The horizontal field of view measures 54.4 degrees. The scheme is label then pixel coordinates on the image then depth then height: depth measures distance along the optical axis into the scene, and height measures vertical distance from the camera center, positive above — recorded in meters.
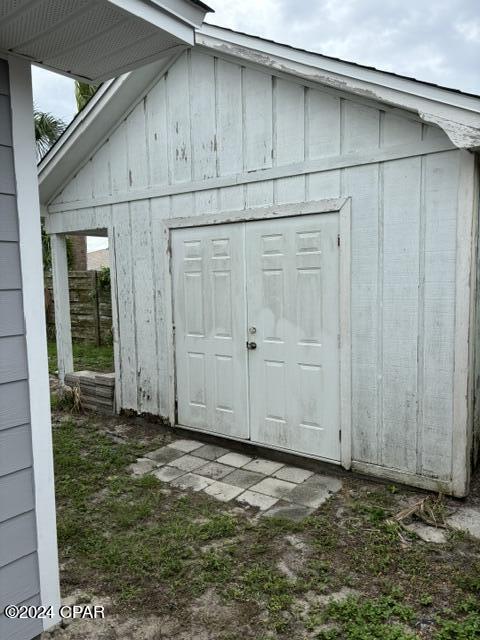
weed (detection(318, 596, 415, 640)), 2.13 -1.63
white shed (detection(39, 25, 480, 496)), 3.36 +0.26
